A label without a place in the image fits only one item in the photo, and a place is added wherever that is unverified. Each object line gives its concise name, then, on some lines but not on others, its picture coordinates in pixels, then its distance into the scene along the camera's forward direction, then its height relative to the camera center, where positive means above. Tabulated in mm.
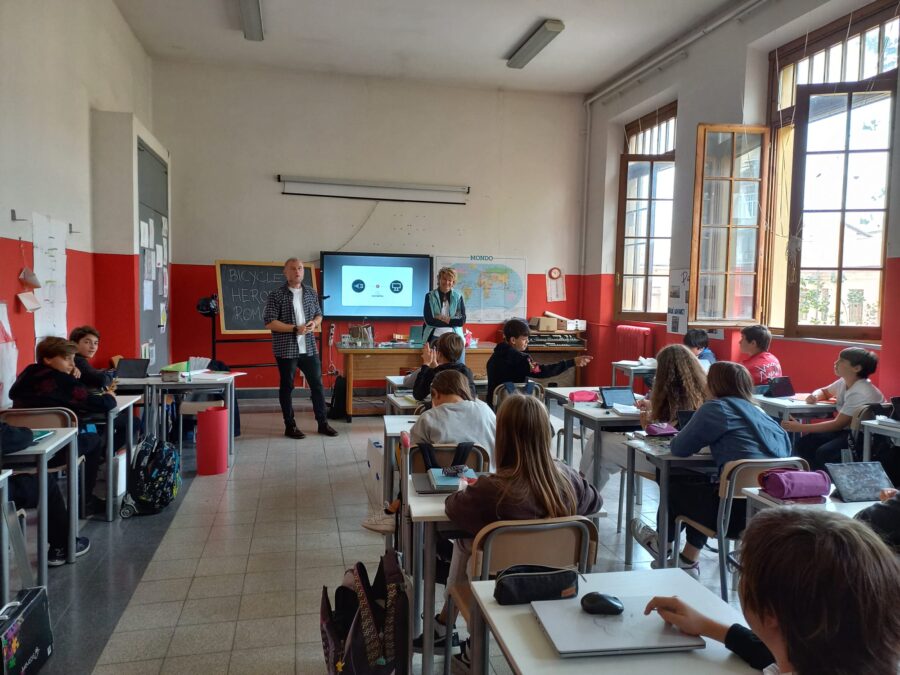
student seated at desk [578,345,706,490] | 3336 -431
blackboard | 7336 +88
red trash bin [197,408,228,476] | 4691 -1067
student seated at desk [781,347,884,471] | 3934 -579
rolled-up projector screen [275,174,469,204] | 7707 +1371
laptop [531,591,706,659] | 1199 -639
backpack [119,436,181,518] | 3885 -1140
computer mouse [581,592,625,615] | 1303 -614
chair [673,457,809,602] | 2611 -716
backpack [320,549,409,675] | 1896 -989
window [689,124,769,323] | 5598 +735
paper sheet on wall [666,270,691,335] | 6107 +62
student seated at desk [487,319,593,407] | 4527 -412
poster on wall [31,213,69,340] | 4199 +145
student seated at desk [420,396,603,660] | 1962 -562
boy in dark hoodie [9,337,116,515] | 3486 -510
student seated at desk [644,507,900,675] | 869 -396
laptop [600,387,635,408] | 3914 -555
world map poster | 8219 +237
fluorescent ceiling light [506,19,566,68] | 6195 +2689
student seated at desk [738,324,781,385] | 4730 -346
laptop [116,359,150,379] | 4773 -544
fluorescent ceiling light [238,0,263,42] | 5824 +2667
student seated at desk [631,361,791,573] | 2801 -565
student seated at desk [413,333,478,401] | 3878 -374
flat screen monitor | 7746 +201
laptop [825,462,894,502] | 2197 -589
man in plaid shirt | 5758 -287
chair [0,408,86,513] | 3262 -642
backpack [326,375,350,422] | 6945 -1095
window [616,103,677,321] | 7408 +1091
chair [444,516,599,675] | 1805 -699
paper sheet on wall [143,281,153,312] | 6133 -9
